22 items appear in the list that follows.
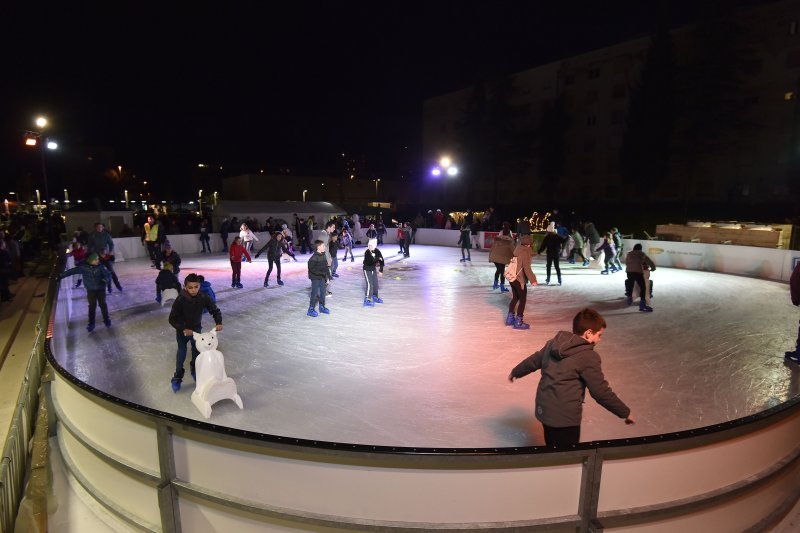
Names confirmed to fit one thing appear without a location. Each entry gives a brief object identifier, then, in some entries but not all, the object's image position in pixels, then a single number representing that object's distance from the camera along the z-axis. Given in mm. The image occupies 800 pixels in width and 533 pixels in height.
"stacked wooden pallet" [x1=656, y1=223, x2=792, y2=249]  13609
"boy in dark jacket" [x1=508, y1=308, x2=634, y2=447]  2611
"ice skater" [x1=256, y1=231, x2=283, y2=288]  10633
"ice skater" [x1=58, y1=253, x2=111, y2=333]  6941
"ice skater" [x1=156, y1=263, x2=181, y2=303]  8318
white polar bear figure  4055
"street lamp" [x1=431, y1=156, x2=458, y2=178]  21627
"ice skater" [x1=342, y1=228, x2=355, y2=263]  14976
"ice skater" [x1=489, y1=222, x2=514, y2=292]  8836
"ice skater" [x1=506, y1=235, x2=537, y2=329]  6867
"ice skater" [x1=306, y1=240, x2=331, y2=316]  7883
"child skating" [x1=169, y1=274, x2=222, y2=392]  4543
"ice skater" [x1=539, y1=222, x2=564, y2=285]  10359
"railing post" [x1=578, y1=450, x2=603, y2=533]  2068
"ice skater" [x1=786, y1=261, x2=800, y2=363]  5359
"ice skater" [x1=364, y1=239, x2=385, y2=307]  8688
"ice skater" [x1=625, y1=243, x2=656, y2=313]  8438
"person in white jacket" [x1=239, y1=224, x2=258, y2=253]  13164
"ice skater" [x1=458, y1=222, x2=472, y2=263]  15703
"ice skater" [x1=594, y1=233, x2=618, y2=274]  13172
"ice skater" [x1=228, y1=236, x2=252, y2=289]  10188
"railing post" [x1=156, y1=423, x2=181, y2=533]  2354
